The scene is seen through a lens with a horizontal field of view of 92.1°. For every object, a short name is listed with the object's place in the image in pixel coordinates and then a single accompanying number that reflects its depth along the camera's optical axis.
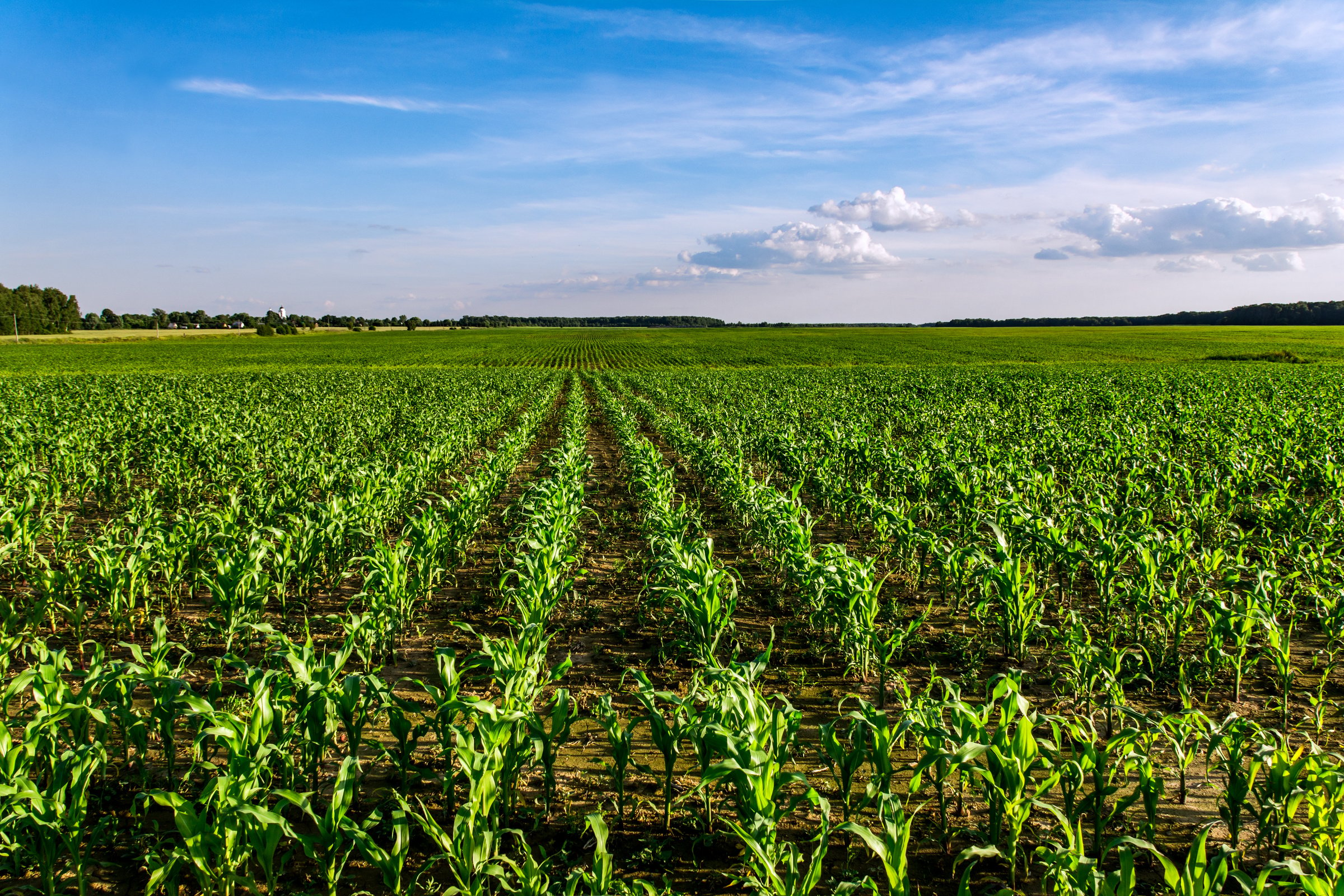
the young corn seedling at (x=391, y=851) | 2.98
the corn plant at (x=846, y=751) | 3.47
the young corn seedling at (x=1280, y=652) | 4.62
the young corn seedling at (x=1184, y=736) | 3.67
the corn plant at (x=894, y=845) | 2.74
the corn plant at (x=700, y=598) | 5.36
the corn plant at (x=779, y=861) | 2.79
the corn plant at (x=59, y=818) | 2.98
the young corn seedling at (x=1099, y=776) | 3.29
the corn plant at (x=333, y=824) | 3.01
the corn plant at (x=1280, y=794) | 3.06
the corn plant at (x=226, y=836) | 2.95
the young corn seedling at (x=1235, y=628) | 4.85
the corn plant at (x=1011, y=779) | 3.20
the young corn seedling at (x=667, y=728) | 3.57
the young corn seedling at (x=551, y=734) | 3.57
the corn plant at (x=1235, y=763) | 3.23
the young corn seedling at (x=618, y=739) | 3.64
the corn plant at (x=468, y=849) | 2.95
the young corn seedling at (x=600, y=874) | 2.77
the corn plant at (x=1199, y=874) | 2.57
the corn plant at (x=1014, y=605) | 5.47
